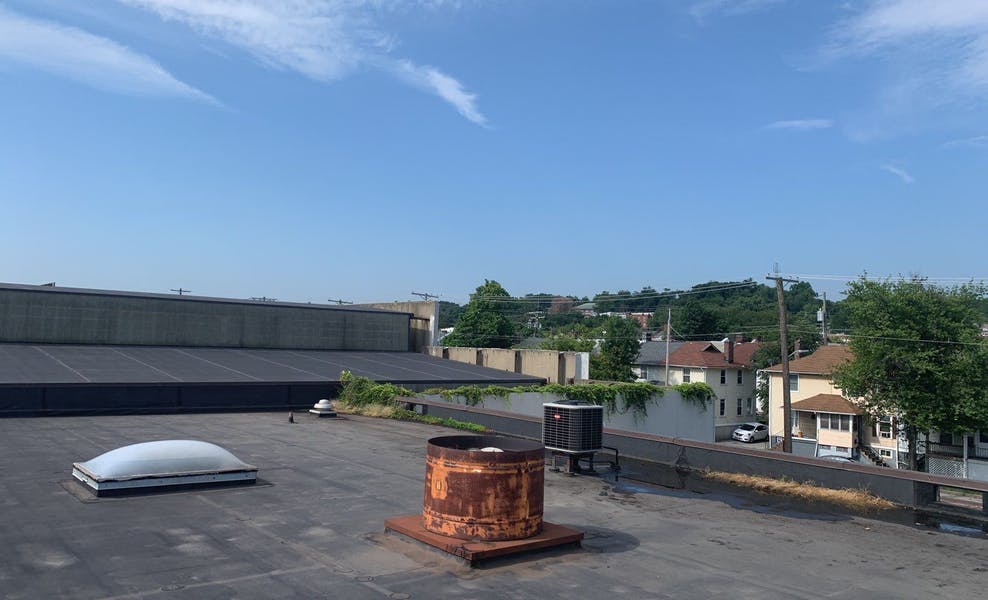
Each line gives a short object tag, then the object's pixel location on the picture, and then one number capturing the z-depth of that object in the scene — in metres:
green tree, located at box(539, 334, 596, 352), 78.50
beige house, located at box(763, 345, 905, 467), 46.28
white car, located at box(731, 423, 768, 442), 61.41
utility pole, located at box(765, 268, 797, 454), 29.97
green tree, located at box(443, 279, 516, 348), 83.38
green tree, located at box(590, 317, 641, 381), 68.69
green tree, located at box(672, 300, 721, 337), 111.94
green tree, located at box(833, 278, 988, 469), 37.56
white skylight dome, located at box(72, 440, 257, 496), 9.95
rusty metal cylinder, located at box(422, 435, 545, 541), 7.54
